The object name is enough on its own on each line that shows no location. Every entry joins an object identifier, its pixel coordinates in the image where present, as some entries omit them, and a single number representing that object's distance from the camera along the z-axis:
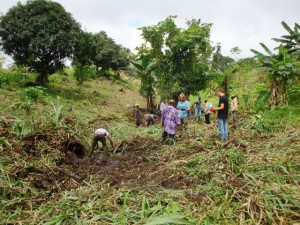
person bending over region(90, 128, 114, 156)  6.08
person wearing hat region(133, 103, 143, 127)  10.94
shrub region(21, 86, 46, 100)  9.87
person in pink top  6.71
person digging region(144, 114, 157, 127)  11.06
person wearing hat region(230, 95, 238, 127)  9.00
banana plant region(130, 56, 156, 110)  14.98
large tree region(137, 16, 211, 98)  14.05
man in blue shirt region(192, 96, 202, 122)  12.35
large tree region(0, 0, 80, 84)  14.52
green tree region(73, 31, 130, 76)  23.05
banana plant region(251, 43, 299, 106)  9.70
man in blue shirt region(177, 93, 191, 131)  7.98
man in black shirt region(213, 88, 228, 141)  6.50
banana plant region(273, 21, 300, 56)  11.03
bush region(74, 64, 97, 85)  17.02
